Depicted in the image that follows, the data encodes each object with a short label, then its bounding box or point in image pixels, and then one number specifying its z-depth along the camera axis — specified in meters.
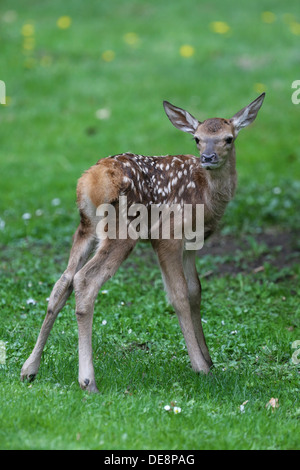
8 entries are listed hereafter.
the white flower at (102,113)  14.05
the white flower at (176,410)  4.98
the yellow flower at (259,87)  14.34
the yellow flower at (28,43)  16.52
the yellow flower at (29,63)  15.82
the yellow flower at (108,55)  16.23
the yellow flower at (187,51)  16.36
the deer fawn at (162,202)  5.68
